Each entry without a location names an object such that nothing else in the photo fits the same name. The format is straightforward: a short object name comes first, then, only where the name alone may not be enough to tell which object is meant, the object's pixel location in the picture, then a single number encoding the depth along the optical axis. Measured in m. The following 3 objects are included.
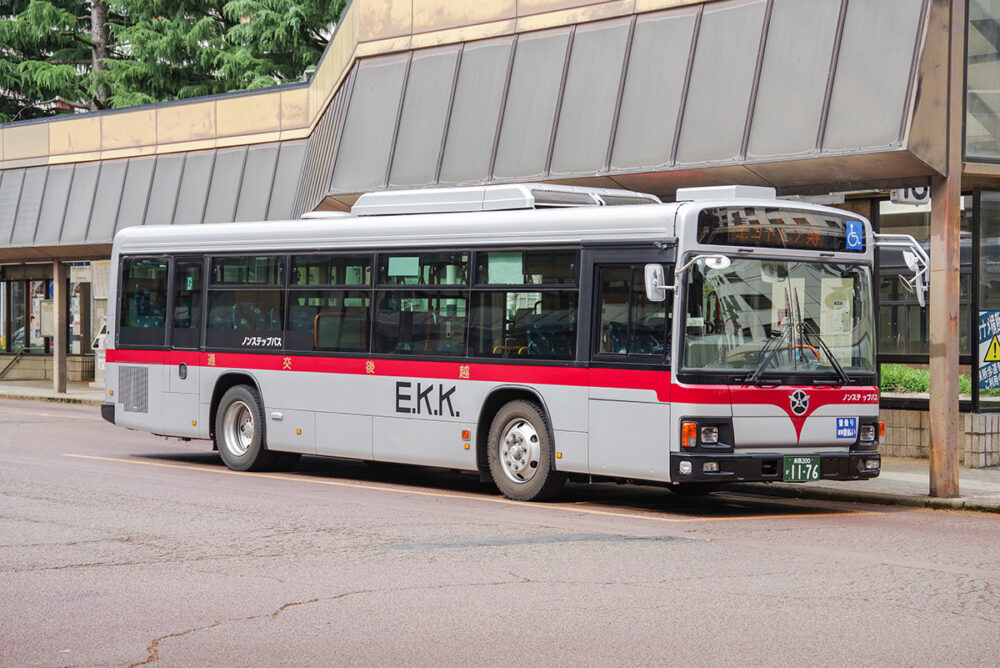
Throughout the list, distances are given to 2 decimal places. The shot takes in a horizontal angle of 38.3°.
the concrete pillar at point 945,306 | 15.53
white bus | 13.08
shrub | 19.16
